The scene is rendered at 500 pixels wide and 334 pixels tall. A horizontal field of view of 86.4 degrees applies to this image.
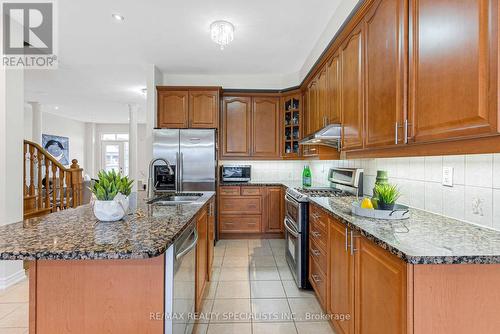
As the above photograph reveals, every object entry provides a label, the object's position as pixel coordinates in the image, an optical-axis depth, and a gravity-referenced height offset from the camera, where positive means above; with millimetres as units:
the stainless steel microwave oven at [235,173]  4441 -108
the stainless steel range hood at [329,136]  2545 +316
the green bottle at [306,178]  3783 -160
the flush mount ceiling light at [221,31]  2801 +1429
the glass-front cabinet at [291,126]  4383 +682
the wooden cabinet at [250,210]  4234 -690
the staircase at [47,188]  3346 -327
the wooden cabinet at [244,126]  4441 +681
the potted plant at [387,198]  1597 -185
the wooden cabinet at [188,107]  4172 +932
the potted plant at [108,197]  1419 -170
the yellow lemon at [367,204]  1659 -232
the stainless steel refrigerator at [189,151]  3943 +227
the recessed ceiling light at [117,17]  2705 +1535
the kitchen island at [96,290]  1107 -522
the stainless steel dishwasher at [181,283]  1189 -610
